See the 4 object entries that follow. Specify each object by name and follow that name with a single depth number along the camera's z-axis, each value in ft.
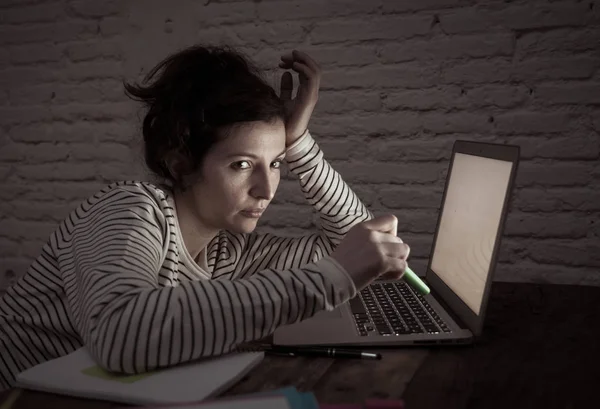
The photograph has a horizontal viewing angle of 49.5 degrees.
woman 2.64
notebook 2.37
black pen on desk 2.87
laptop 3.06
